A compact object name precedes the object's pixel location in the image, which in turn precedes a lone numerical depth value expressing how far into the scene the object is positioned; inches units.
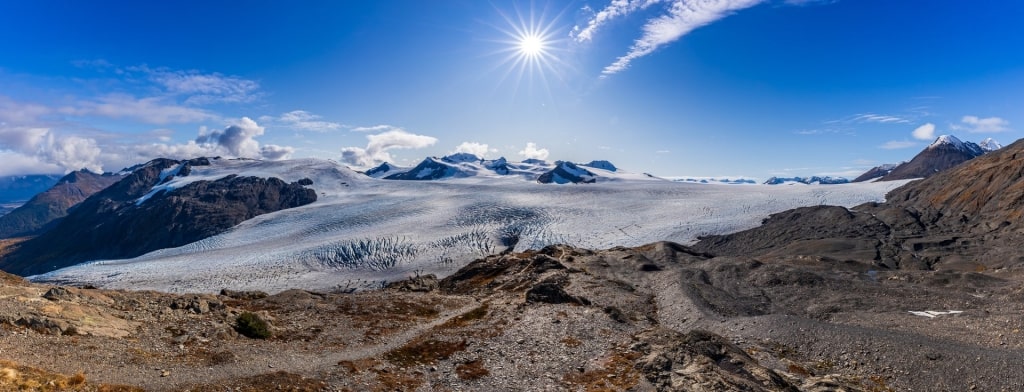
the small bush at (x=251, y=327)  1190.9
